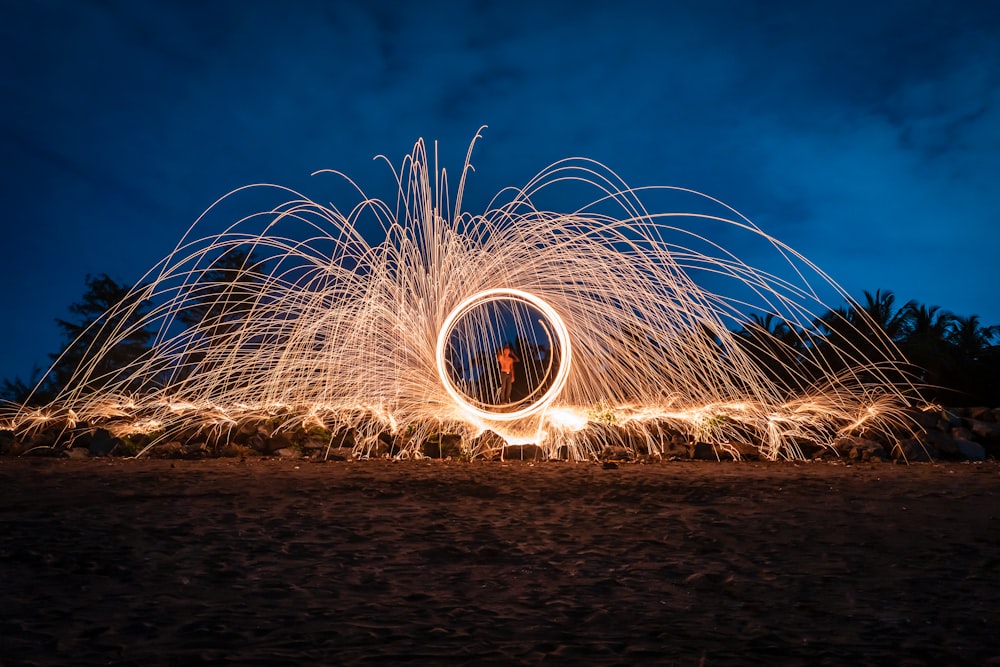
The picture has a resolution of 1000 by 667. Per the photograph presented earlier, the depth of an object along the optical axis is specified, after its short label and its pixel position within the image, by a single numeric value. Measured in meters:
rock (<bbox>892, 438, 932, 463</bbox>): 9.98
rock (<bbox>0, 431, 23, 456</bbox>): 10.60
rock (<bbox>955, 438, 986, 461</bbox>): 10.26
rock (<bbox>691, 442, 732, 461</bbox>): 9.90
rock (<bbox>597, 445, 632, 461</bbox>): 9.91
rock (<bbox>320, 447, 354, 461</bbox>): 9.73
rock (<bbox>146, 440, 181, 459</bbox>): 9.98
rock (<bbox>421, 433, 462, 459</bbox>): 10.04
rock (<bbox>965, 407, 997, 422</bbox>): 11.98
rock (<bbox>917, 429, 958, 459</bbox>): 10.34
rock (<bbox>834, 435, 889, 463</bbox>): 9.95
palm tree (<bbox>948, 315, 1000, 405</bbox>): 18.36
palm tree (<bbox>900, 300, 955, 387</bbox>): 19.08
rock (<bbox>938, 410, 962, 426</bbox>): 11.45
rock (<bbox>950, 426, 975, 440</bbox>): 10.76
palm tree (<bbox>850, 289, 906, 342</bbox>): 23.36
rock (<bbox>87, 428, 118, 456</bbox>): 10.14
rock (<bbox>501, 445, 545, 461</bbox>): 9.57
